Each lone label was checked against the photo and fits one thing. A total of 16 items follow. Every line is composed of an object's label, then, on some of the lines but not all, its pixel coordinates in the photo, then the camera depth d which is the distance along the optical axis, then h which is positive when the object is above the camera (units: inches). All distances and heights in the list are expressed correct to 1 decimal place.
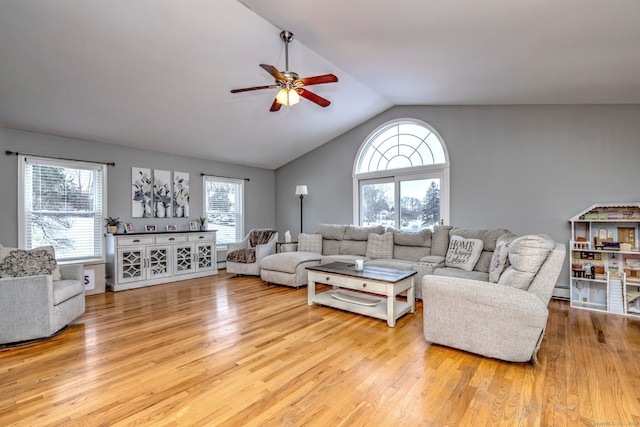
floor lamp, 252.5 +20.7
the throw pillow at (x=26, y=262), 117.1 -18.3
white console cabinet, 183.5 -27.8
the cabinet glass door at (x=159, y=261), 196.4 -29.9
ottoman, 185.2 -33.3
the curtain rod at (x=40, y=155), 157.5 +33.6
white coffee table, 125.8 -32.6
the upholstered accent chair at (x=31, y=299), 106.2 -30.2
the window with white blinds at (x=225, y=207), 246.1 +7.2
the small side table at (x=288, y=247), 220.8 -23.6
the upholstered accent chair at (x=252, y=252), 213.6 -27.0
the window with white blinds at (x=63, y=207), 164.9 +5.8
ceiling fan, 111.2 +50.4
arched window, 203.6 +26.5
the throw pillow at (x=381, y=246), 191.6 -20.7
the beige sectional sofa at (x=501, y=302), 89.0 -28.4
